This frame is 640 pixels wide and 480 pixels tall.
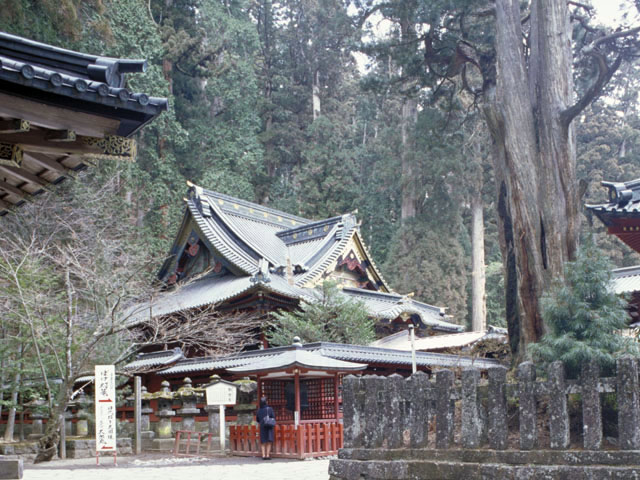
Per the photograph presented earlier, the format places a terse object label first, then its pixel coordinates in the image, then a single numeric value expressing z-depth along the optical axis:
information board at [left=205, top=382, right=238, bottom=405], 16.22
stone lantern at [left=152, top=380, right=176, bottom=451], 18.23
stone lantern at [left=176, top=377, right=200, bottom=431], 18.64
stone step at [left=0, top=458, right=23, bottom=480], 7.18
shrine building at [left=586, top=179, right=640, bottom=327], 12.03
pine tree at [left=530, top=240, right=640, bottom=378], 8.16
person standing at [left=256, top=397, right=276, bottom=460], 15.39
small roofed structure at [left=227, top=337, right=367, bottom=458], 15.53
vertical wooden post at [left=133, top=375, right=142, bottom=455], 17.91
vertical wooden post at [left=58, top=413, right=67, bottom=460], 16.88
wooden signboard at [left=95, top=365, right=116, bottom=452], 14.37
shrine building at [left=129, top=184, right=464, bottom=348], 23.03
